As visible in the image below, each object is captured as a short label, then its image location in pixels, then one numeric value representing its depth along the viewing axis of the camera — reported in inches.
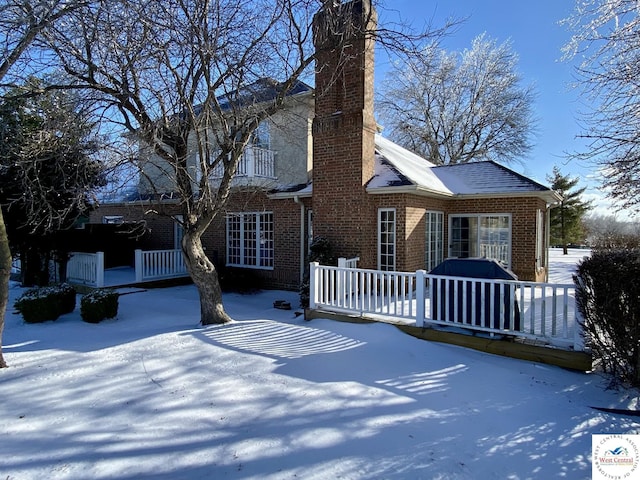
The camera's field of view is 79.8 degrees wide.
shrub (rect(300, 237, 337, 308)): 375.2
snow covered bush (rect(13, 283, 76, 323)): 315.9
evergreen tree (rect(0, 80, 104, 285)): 271.6
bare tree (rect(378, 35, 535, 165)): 1145.4
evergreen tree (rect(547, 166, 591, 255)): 1349.7
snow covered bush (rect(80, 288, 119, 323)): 319.0
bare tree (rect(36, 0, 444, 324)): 250.4
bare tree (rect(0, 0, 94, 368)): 201.2
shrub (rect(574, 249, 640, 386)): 176.6
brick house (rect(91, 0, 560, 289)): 396.5
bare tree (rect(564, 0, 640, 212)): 228.2
